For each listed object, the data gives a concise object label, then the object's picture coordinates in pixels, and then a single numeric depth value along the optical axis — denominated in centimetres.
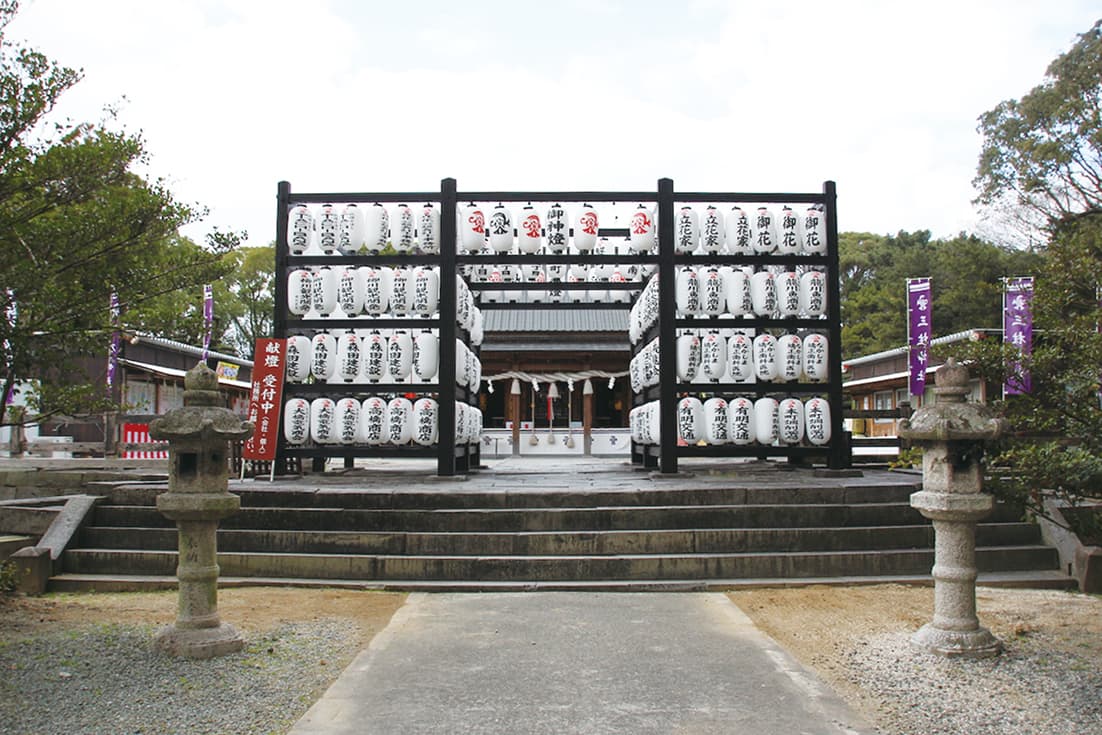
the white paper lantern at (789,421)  1178
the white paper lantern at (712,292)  1211
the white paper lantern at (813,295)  1204
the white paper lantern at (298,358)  1191
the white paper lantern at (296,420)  1184
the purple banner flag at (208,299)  2167
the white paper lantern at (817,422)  1186
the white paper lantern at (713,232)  1222
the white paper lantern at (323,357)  1191
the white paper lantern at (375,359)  1180
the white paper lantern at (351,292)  1195
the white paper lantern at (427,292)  1193
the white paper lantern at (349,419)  1171
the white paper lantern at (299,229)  1221
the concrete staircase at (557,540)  806
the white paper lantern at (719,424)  1186
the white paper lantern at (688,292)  1206
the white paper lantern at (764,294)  1202
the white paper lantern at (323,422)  1183
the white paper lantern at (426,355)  1177
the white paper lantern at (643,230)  1245
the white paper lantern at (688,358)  1193
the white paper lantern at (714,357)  1191
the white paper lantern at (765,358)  1191
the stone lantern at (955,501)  551
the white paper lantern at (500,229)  1224
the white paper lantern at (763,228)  1218
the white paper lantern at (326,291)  1199
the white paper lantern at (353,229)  1223
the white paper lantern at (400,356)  1177
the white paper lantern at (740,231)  1219
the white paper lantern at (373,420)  1167
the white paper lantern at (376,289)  1194
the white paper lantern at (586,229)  1240
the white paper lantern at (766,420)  1175
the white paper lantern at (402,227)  1216
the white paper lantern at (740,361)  1192
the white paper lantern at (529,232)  1227
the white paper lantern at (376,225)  1218
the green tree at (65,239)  526
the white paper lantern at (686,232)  1223
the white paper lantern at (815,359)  1197
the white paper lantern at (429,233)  1208
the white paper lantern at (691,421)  1190
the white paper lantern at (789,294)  1201
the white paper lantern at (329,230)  1223
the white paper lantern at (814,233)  1219
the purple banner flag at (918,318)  1766
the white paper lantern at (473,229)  1217
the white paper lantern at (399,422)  1166
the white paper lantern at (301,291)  1204
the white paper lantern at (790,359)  1192
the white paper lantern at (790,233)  1220
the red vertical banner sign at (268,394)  1148
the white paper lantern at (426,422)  1173
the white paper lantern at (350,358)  1183
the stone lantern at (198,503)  560
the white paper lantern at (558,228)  1238
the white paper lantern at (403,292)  1194
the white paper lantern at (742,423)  1181
